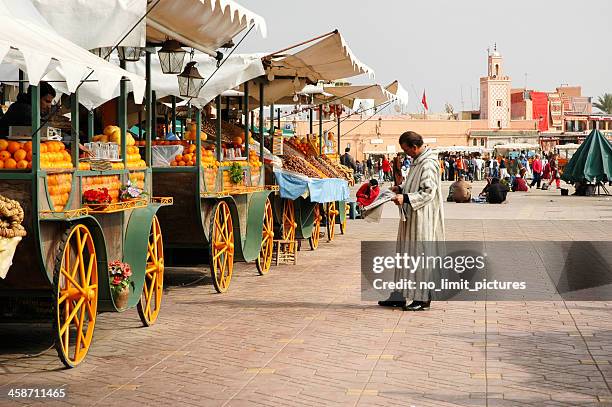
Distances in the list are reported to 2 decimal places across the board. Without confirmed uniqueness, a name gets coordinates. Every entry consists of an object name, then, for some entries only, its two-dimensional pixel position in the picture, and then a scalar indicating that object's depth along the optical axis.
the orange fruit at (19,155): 6.80
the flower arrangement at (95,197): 7.60
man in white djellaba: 9.79
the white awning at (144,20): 8.42
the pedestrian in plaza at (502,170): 51.78
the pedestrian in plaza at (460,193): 32.16
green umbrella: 35.06
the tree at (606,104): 106.81
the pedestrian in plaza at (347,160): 31.17
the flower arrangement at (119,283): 7.78
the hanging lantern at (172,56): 10.35
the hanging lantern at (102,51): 10.16
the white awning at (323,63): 13.47
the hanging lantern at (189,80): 11.01
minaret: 89.94
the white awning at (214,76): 11.64
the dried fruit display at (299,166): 14.99
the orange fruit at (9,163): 6.77
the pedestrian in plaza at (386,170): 50.11
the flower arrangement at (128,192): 8.35
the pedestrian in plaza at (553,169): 43.78
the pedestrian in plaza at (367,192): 16.88
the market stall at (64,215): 6.48
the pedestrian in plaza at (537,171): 44.68
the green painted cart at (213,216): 10.43
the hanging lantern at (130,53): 10.43
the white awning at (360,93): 20.17
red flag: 70.36
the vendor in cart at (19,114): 7.68
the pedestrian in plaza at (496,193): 31.33
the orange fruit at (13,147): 6.89
